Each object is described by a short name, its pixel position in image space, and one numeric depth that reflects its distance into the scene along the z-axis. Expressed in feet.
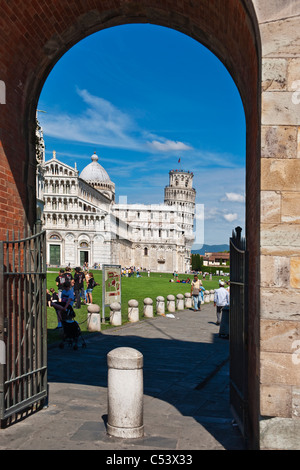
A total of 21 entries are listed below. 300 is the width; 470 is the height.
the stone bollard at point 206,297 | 93.84
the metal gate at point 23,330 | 17.61
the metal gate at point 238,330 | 16.47
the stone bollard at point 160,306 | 62.49
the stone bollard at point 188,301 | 76.74
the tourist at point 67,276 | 49.88
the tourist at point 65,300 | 36.50
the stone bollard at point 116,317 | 49.20
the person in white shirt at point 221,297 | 51.03
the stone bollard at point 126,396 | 16.89
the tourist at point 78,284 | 61.72
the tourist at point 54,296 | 54.06
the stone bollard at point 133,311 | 52.85
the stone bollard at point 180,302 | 72.49
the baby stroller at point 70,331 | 34.63
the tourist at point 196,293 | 70.79
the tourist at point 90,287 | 65.05
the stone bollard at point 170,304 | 67.10
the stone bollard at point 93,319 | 44.11
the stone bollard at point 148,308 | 58.65
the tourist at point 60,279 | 54.19
